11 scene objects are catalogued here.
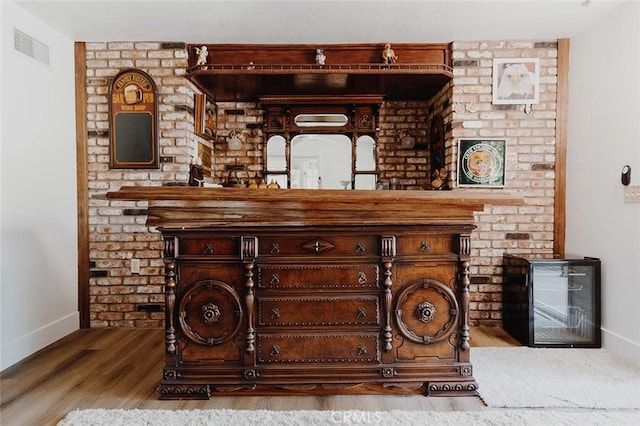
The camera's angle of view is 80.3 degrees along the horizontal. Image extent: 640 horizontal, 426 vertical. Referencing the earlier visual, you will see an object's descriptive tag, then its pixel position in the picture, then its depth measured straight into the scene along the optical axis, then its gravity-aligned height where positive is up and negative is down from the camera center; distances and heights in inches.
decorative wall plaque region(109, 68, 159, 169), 134.1 +28.1
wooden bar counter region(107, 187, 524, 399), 84.3 -22.7
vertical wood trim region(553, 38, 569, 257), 133.2 +18.5
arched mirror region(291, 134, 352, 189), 160.9 +17.0
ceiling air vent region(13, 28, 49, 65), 109.7 +46.3
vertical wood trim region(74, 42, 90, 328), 133.8 +7.8
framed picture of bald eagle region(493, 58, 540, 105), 134.0 +43.3
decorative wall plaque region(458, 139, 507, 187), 135.4 +14.6
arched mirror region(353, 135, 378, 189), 160.6 +19.2
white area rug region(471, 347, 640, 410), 84.5 -44.4
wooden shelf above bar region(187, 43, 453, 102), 133.7 +47.9
